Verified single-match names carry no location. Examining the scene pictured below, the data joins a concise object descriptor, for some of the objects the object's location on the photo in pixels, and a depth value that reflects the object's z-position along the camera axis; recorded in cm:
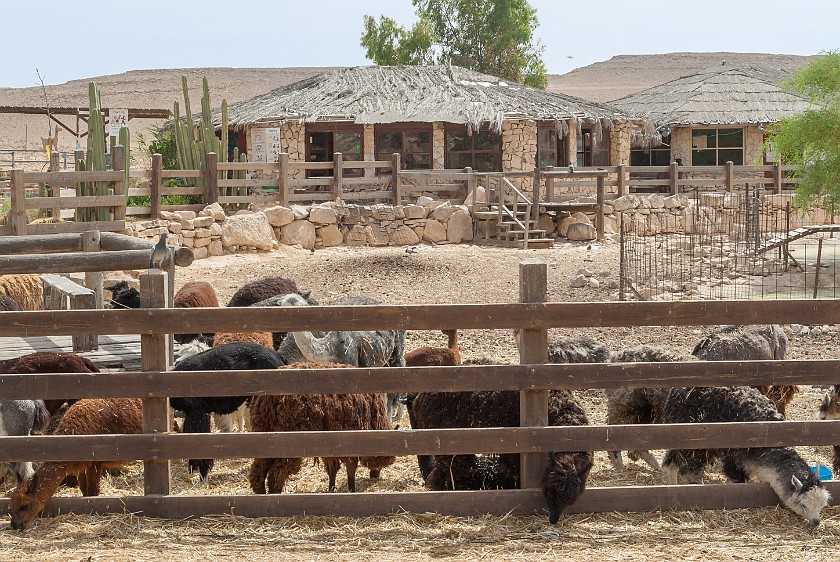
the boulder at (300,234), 2294
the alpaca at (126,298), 1079
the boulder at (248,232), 2161
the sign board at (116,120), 2134
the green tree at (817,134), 2003
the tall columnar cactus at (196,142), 2411
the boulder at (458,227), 2436
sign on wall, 2912
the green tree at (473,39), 5069
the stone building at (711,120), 3447
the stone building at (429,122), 2944
